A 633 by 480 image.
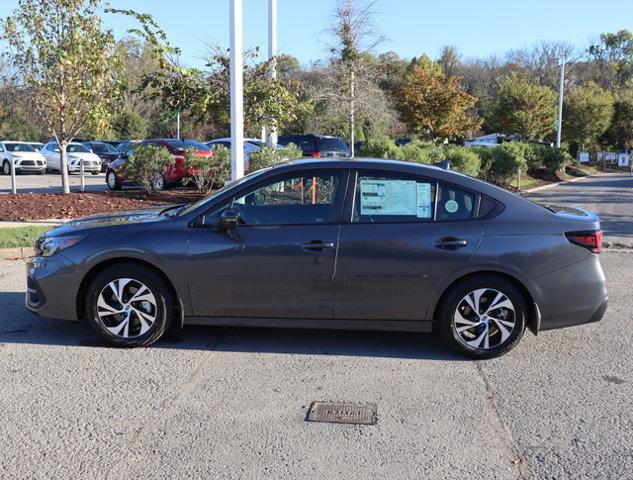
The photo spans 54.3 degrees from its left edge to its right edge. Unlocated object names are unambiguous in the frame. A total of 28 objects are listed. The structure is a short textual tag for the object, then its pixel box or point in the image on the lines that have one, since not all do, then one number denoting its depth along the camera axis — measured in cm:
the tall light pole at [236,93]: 1055
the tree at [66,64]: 1316
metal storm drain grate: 396
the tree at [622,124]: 5122
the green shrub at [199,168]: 1520
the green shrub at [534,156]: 2854
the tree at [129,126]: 4869
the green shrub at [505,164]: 2239
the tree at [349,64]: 2075
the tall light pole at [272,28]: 1609
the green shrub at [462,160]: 1853
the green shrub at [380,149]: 1753
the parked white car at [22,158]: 2894
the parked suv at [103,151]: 3347
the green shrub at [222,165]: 1544
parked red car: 1652
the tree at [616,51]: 8631
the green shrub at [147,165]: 1502
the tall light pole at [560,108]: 3747
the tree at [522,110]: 3594
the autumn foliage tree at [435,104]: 2825
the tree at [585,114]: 4591
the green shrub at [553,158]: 3111
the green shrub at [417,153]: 1766
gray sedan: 493
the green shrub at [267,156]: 1544
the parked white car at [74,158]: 2930
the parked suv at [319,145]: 2178
